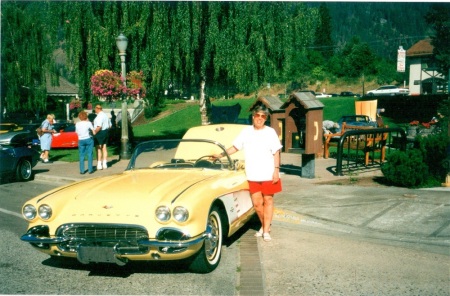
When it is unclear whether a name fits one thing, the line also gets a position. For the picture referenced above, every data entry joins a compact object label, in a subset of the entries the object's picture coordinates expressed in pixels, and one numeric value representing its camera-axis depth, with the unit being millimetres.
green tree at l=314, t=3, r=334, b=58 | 94562
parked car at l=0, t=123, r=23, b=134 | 24322
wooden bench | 12735
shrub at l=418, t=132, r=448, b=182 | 10078
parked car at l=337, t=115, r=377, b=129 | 21625
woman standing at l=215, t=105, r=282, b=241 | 6246
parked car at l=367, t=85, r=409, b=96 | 56169
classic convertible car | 4605
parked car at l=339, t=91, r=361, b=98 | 58331
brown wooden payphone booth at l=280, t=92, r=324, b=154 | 10586
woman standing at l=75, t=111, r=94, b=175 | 12617
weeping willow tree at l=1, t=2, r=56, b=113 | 30375
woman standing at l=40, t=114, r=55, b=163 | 16375
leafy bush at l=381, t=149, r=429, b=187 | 9367
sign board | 40406
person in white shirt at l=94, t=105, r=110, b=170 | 13461
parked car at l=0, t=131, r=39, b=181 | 12104
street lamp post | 15441
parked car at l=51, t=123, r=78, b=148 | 22483
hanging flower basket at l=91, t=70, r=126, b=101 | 15875
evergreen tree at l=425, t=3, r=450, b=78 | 34438
